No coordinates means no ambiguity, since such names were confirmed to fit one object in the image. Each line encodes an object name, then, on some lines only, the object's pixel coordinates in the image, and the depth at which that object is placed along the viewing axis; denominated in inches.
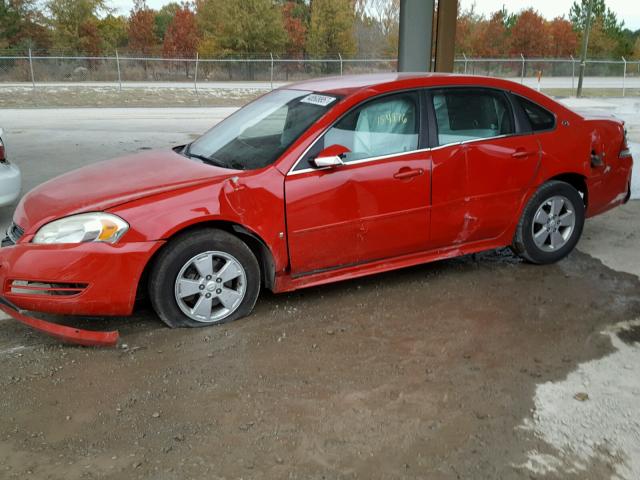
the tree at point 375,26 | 1829.5
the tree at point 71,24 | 1814.7
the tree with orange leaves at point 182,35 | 1852.9
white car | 248.1
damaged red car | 149.8
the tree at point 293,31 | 1863.9
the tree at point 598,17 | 1961.1
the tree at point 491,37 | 1856.5
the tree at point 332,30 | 1835.6
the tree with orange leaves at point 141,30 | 1923.0
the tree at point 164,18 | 2055.9
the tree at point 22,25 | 1718.8
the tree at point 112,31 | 1878.7
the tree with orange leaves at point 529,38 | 1889.8
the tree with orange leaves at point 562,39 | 1954.5
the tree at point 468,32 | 1802.4
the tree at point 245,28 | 1786.4
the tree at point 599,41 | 1942.7
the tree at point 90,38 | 1828.2
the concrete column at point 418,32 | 350.0
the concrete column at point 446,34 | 347.9
